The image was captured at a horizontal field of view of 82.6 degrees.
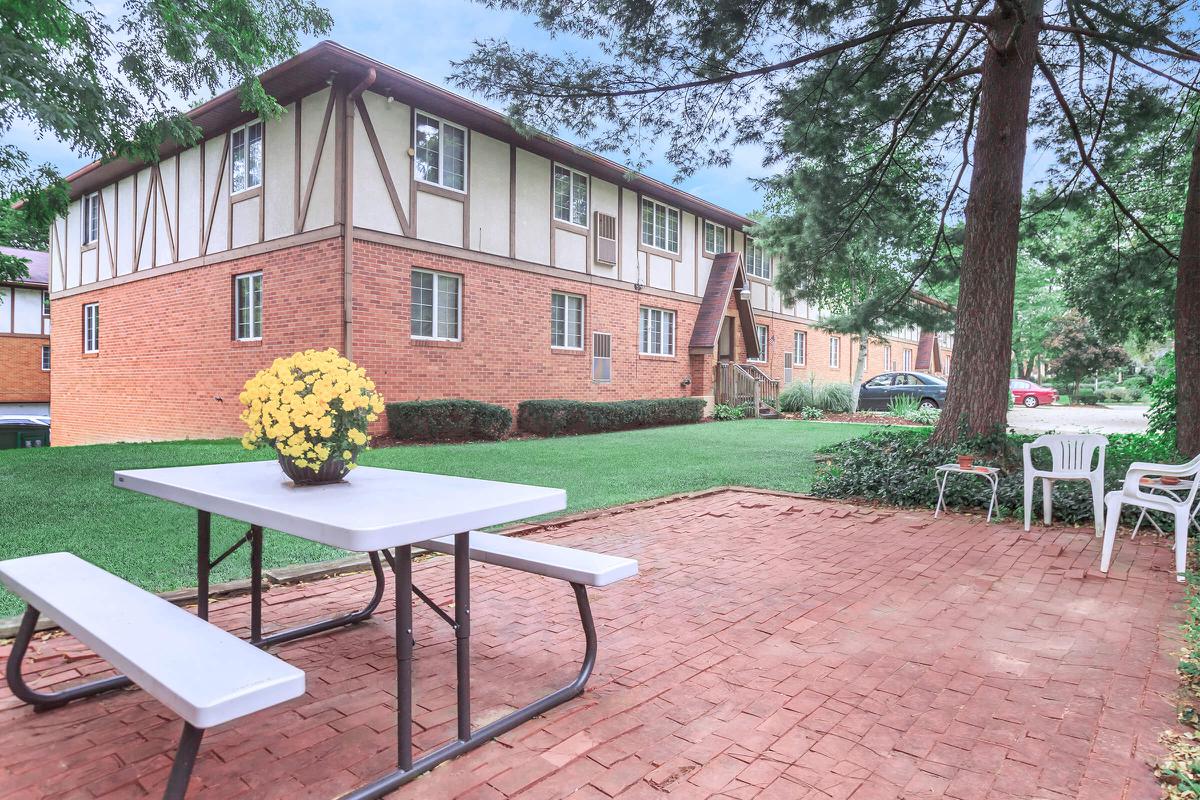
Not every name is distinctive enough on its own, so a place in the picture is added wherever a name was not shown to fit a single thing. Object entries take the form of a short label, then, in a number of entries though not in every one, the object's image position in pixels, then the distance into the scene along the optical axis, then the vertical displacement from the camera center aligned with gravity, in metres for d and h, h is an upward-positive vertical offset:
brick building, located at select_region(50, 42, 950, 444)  11.27 +2.40
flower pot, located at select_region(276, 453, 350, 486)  2.84 -0.38
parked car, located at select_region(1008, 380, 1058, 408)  30.30 -0.22
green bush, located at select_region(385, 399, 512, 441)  11.40 -0.65
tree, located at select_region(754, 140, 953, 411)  10.20 +2.33
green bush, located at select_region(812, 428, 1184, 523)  6.62 -0.95
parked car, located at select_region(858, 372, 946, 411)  21.42 -0.06
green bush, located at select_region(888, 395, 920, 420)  19.37 -0.54
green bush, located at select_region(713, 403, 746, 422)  18.88 -0.75
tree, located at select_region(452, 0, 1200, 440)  6.97 +3.52
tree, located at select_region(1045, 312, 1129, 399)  33.84 +1.92
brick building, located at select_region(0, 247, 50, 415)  25.03 +1.27
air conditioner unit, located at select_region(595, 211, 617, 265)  15.85 +3.43
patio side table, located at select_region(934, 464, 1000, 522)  6.37 -0.85
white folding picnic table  2.09 -0.44
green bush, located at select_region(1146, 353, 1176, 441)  9.95 -0.22
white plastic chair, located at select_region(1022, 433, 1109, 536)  5.77 -0.63
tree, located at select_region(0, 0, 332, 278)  6.66 +3.54
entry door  20.70 +1.32
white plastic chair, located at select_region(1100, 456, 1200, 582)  4.35 -0.74
